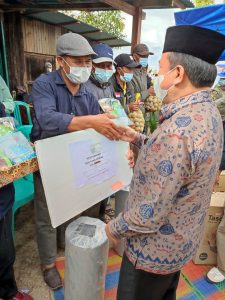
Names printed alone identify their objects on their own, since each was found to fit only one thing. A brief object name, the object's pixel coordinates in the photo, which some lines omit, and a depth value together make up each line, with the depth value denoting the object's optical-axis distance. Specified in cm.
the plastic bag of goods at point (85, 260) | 166
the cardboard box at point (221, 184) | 325
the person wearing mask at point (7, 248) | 158
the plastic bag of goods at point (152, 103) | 399
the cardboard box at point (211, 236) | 254
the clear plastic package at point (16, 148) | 138
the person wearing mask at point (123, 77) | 312
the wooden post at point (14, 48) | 614
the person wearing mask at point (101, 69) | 253
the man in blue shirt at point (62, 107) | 164
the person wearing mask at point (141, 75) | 378
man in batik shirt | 101
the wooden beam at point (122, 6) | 440
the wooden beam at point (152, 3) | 460
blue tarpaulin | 425
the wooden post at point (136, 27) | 519
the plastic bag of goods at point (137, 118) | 319
